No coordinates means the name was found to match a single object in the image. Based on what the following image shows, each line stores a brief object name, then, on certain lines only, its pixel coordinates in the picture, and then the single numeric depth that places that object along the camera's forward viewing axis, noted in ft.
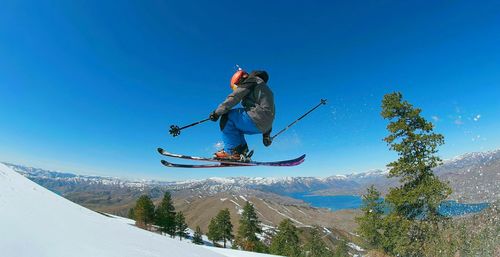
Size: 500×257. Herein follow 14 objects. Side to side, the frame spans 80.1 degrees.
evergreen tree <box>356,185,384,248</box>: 117.80
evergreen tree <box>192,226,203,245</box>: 231.01
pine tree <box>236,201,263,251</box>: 205.12
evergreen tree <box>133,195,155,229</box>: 211.41
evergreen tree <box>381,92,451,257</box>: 76.33
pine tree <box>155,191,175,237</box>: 220.23
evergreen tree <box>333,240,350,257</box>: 241.14
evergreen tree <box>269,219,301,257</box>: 199.21
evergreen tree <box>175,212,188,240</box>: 239.09
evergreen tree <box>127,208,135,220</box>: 253.26
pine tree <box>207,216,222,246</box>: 234.79
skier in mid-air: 27.73
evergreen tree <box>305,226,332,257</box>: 228.96
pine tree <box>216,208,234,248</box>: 234.99
